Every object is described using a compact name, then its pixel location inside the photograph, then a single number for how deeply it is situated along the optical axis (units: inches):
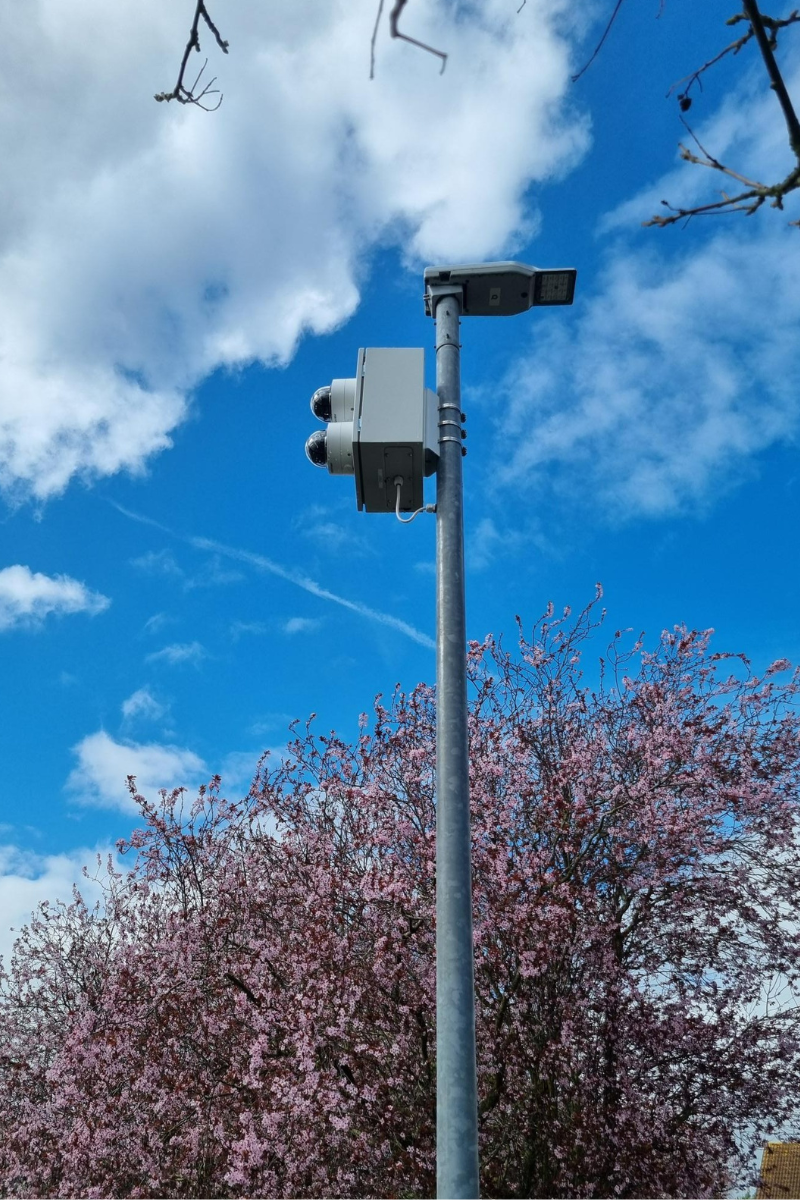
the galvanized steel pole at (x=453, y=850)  110.0
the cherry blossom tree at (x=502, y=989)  277.1
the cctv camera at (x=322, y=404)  161.5
